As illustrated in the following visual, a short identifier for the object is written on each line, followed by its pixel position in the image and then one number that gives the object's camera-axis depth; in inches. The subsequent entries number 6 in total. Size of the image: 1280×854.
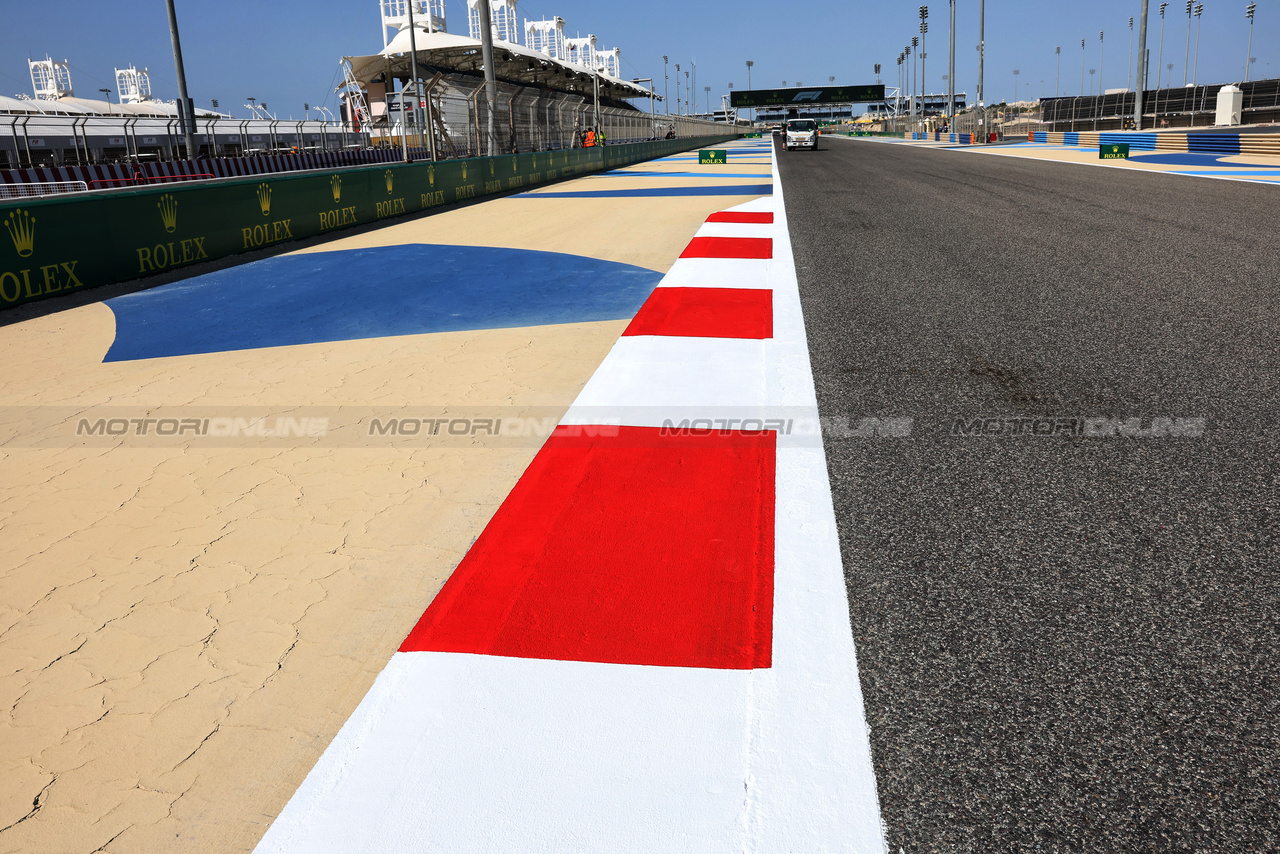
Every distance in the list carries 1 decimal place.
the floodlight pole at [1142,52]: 1494.8
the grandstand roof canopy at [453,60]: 2536.9
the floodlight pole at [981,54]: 2364.7
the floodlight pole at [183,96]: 888.9
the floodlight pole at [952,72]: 2578.7
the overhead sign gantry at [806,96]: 7022.6
